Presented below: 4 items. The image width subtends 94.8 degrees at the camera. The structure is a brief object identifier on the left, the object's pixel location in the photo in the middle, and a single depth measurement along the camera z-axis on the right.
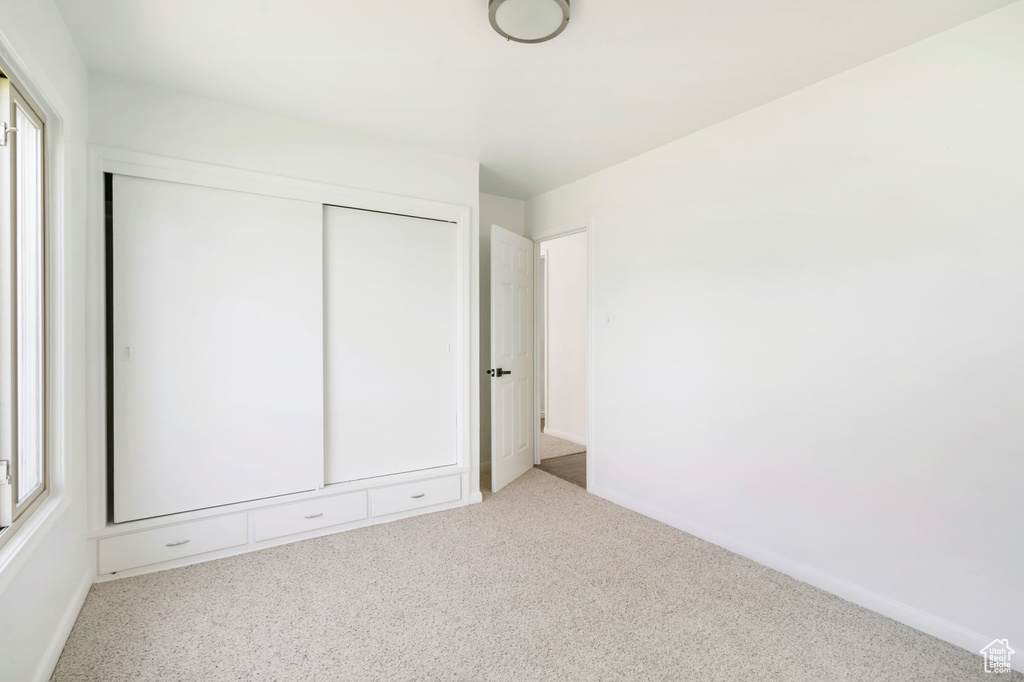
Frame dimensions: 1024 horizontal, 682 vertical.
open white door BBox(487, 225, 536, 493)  3.68
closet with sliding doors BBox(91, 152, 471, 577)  2.40
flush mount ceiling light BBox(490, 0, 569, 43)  1.72
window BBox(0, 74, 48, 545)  1.54
